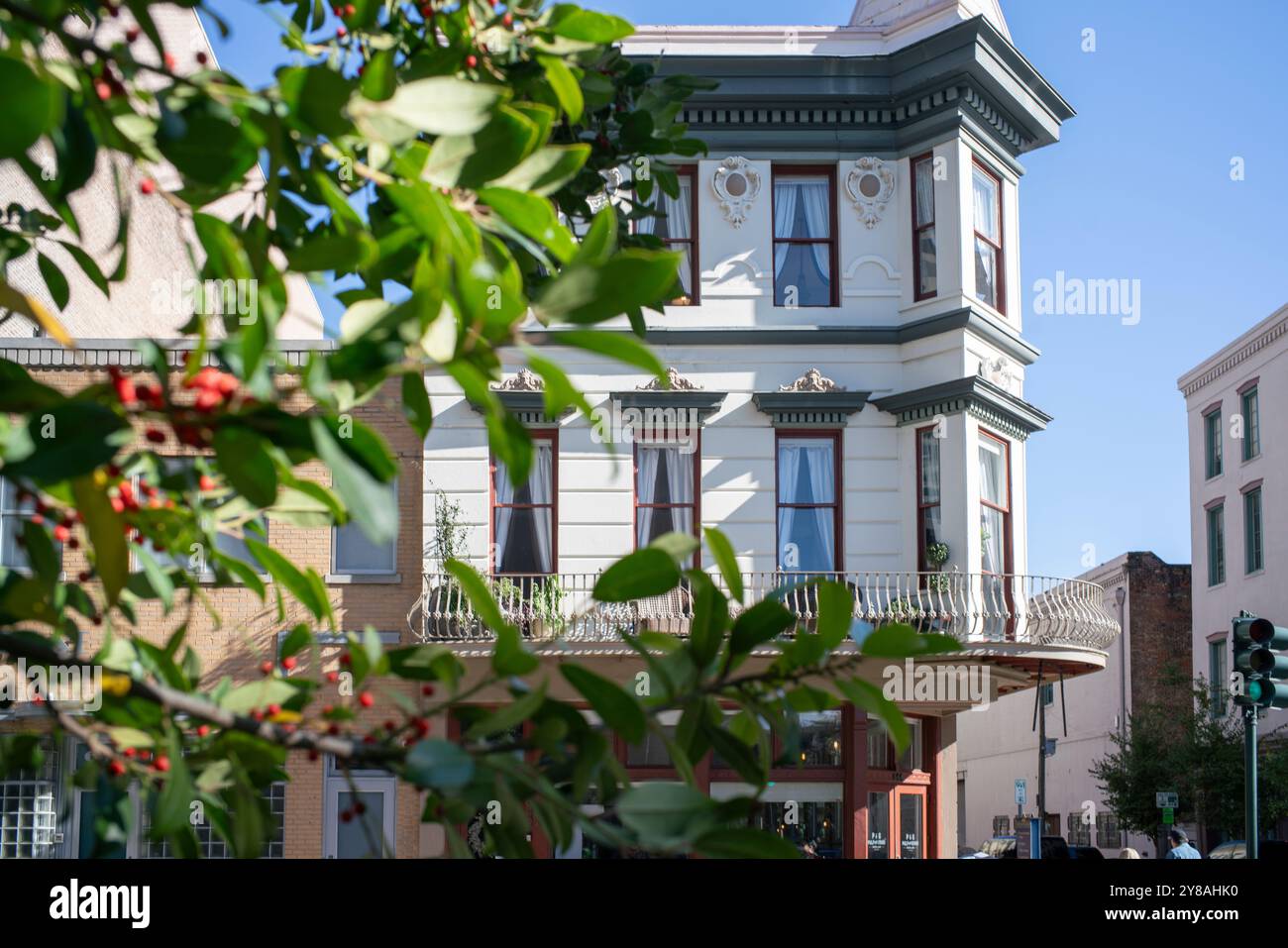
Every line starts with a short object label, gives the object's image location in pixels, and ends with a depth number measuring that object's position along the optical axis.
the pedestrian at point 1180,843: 16.06
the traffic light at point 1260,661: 11.88
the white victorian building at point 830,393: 19.41
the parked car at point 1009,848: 31.75
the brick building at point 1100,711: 40.72
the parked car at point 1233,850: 21.82
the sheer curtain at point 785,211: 20.14
